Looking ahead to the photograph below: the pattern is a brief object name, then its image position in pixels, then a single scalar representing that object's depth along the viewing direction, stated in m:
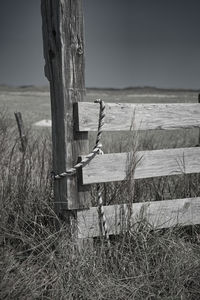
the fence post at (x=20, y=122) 9.24
